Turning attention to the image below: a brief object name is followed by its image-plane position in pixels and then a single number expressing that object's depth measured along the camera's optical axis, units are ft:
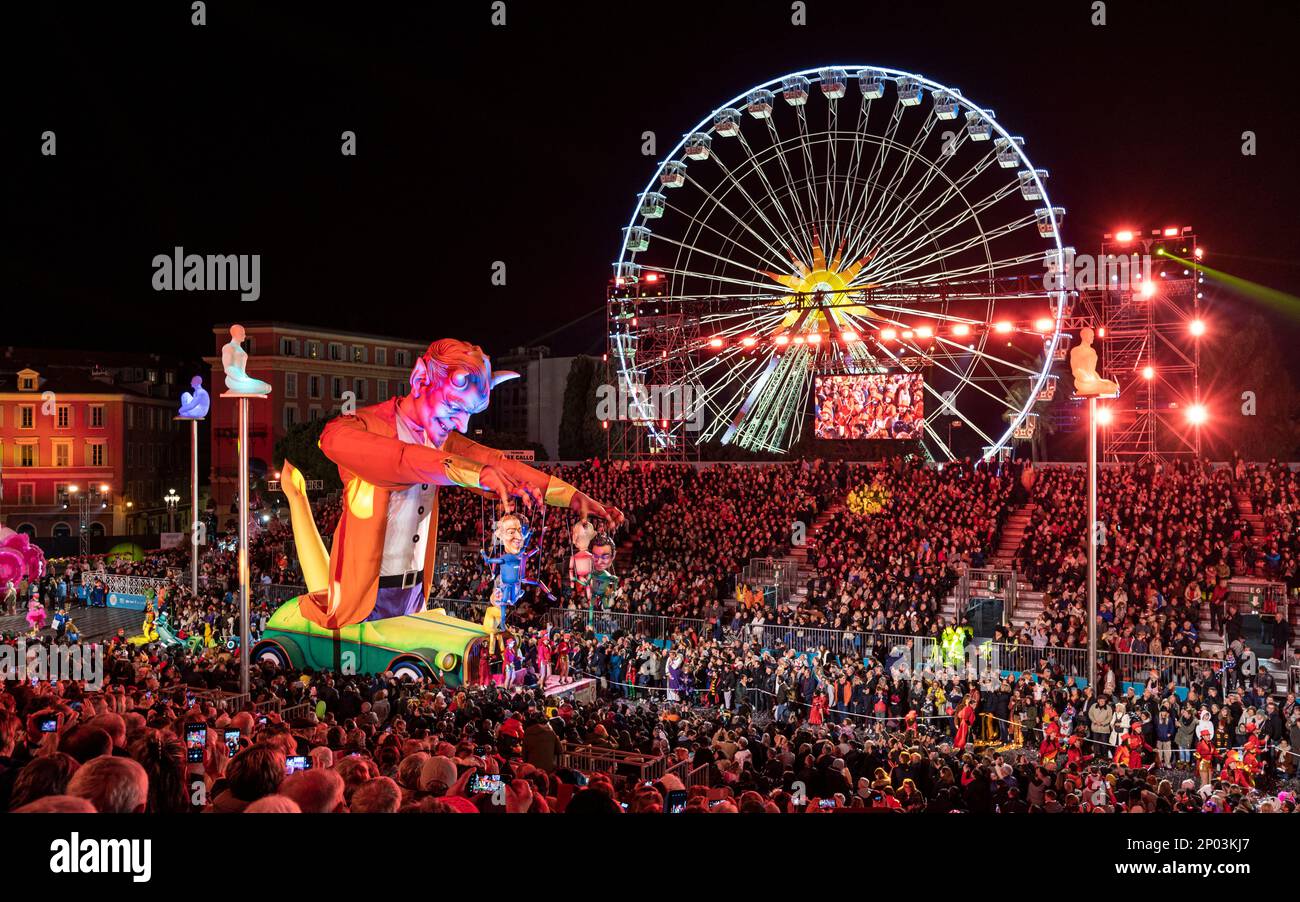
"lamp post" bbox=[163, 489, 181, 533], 171.14
